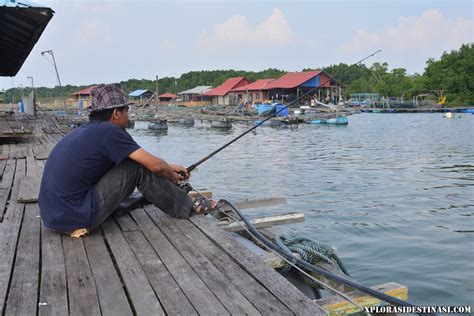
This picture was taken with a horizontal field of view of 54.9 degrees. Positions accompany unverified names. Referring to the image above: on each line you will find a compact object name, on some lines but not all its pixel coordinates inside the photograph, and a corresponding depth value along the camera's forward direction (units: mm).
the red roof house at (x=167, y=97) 82438
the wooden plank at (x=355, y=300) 2826
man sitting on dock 3457
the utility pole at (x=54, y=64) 25175
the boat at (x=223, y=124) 38438
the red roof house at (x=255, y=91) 62609
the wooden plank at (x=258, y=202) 5746
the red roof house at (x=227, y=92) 67375
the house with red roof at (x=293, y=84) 55781
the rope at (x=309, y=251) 3802
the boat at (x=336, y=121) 39750
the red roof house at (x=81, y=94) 76800
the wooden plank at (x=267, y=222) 4613
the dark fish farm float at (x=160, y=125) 37344
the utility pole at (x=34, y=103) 23480
